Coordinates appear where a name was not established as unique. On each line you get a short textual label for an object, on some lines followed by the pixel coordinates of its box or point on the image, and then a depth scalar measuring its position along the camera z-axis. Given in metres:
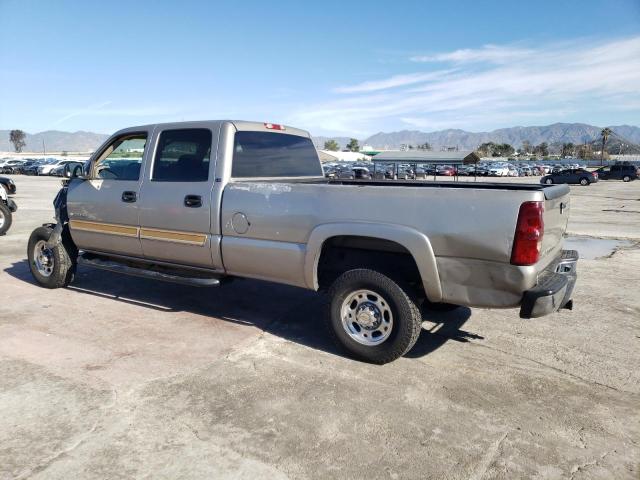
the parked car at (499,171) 58.75
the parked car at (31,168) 47.92
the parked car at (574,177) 39.41
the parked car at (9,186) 17.06
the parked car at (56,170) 44.45
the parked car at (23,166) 48.78
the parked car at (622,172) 44.06
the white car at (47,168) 45.88
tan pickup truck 3.53
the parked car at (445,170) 54.78
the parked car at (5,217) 10.55
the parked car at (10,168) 49.97
